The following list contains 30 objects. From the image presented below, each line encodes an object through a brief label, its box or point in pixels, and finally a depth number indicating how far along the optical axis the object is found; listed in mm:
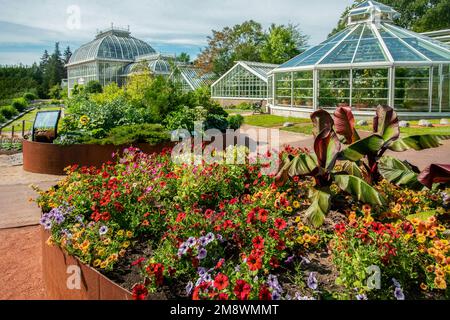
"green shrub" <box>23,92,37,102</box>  42297
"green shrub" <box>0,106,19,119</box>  25156
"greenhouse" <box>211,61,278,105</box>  26002
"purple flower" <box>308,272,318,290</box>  2475
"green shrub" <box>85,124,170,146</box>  8625
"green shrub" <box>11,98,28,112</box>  29942
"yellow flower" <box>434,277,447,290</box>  2479
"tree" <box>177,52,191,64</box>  52825
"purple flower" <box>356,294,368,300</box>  2360
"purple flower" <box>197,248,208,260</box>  2725
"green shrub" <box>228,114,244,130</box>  11741
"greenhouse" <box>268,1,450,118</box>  17297
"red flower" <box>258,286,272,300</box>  2275
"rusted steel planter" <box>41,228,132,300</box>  2617
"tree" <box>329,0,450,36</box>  34531
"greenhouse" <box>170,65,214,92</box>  32225
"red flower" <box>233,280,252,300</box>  2258
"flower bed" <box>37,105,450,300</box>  2578
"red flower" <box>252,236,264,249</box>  2730
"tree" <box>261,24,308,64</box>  36312
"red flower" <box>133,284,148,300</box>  2352
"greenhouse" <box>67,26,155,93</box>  43969
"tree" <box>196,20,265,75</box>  35688
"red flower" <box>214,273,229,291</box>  2316
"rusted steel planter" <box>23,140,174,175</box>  8555
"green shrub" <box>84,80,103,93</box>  37288
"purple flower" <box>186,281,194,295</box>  2557
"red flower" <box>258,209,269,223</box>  3178
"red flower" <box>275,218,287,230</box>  2977
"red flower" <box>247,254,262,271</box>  2533
